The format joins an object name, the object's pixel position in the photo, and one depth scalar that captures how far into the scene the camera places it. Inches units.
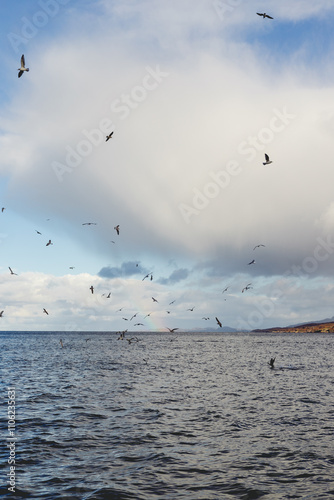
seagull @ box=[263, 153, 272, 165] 1256.2
